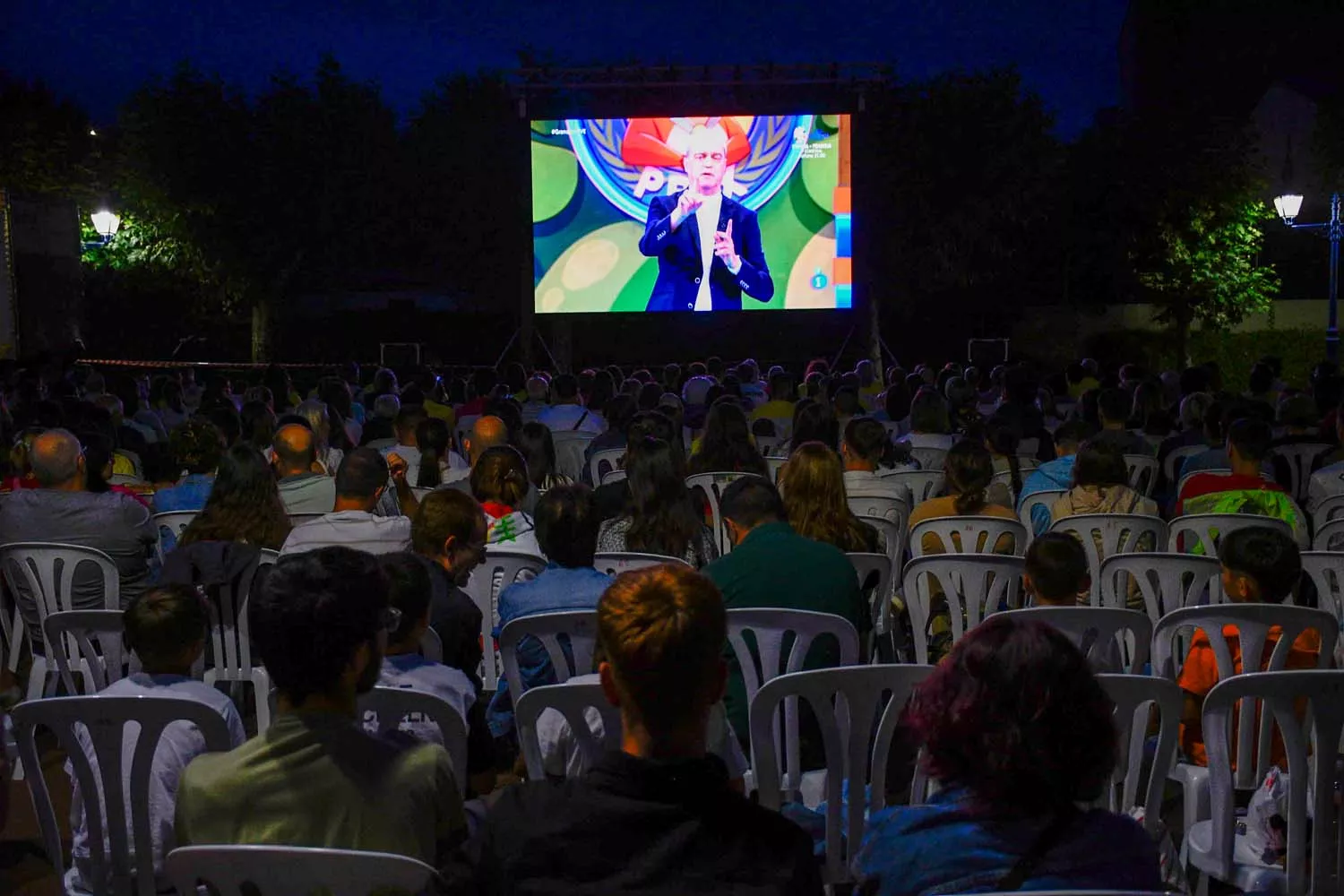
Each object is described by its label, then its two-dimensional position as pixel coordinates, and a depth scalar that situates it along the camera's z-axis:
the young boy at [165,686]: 2.77
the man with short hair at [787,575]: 3.73
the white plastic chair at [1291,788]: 2.56
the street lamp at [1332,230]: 13.88
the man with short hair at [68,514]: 4.84
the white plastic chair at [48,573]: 4.48
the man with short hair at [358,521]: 4.34
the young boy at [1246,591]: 3.43
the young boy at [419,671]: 2.91
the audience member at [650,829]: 1.79
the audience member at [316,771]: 2.16
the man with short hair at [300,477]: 5.60
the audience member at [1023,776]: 1.78
